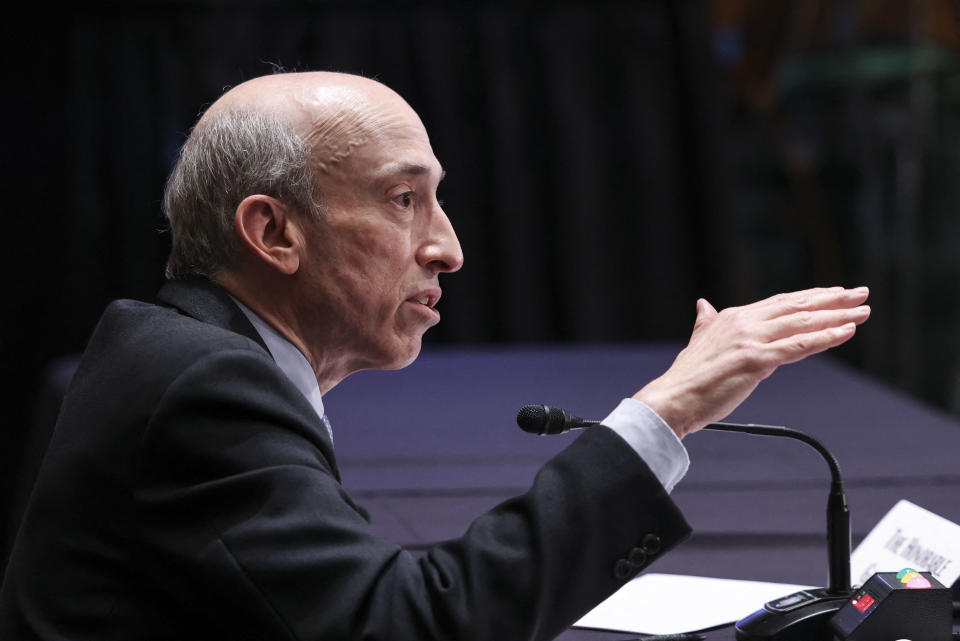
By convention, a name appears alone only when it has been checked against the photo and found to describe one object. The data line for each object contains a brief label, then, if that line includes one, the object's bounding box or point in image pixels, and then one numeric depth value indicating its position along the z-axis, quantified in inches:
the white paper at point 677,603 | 193.8
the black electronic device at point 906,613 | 187.4
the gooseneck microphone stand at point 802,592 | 189.4
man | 182.8
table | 208.5
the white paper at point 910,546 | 194.0
